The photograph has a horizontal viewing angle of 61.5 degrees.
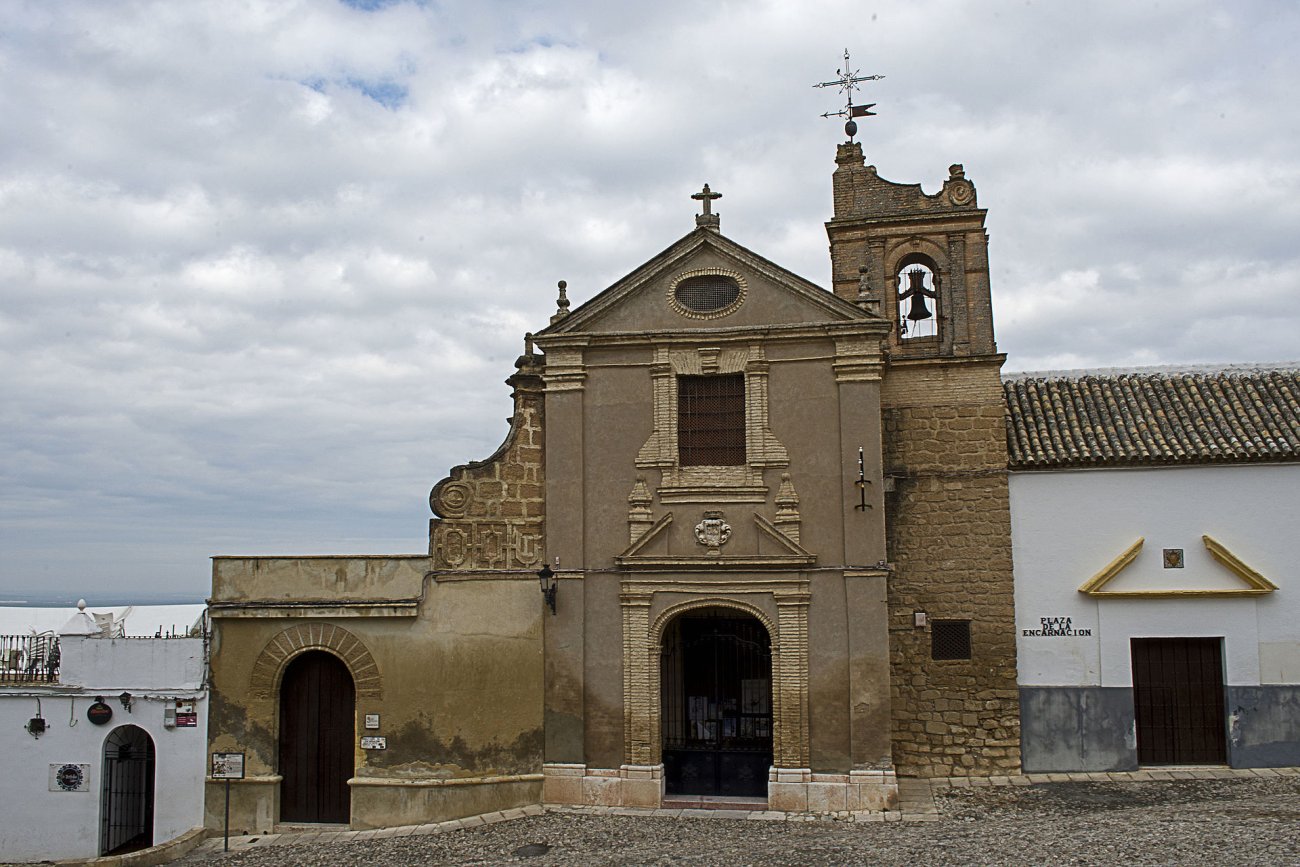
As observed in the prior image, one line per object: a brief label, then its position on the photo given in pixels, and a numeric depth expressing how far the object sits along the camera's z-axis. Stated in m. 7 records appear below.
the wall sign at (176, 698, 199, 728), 16.69
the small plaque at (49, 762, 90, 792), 17.16
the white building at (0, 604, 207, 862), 16.70
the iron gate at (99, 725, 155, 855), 17.55
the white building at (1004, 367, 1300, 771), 17.17
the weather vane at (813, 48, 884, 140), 20.48
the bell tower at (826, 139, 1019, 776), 17.42
